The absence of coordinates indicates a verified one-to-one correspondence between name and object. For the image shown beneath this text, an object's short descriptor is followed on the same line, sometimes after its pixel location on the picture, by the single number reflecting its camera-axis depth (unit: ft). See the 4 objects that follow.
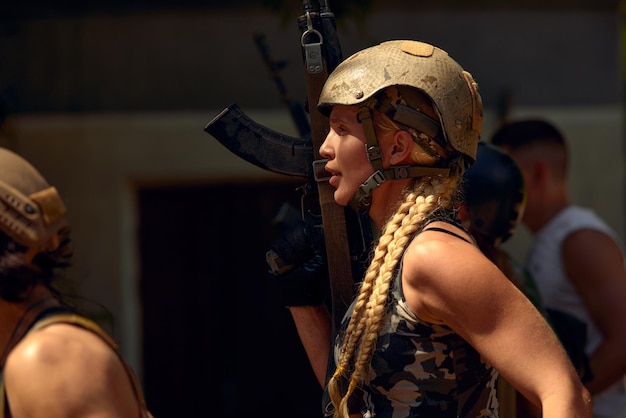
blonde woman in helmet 14.64
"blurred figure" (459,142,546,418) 22.85
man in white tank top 26.81
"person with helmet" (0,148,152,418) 15.89
